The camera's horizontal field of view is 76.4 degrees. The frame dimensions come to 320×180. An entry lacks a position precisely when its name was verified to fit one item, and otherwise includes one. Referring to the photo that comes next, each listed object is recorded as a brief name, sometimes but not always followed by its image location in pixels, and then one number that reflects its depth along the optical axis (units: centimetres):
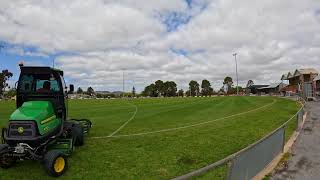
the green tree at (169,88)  9587
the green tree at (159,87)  9647
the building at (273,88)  7121
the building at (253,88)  9016
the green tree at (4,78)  7338
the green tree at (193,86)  9766
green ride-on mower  501
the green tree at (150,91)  9660
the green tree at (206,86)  9806
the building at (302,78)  3466
